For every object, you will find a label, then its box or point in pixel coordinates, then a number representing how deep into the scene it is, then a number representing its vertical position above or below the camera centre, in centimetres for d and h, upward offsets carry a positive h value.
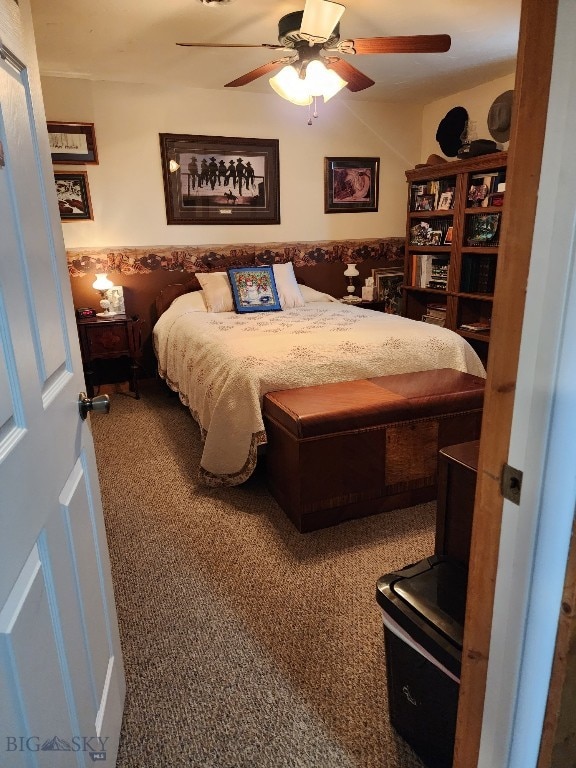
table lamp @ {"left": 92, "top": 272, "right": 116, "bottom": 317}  394 -27
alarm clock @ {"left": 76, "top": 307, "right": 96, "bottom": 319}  389 -47
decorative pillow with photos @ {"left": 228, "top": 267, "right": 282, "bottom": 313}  389 -32
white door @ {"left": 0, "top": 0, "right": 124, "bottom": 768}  68 -38
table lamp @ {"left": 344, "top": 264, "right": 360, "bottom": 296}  473 -25
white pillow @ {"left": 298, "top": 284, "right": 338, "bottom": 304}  437 -42
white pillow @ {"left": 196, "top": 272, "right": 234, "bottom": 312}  392 -34
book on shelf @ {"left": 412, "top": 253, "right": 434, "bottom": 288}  462 -22
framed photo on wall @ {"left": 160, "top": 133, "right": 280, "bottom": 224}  412 +61
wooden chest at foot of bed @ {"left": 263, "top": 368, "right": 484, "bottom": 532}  213 -88
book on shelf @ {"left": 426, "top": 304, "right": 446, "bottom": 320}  457 -61
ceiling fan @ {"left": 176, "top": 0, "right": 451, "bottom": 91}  216 +99
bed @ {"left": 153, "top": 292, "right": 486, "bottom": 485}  241 -60
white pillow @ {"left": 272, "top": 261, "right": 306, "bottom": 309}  411 -33
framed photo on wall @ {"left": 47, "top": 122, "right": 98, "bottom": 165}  373 +84
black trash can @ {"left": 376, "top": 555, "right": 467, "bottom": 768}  106 -90
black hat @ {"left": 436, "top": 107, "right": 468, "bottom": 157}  431 +101
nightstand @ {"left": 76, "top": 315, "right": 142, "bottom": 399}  376 -66
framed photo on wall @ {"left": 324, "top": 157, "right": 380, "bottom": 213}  466 +61
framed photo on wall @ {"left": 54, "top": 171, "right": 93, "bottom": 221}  384 +46
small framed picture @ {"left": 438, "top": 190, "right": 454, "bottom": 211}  421 +38
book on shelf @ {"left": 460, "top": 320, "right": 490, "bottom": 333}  416 -70
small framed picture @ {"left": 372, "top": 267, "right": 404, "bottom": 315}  501 -39
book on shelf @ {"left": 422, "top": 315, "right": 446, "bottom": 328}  455 -70
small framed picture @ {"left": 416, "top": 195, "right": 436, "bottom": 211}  443 +39
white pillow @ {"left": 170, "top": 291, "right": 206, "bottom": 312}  390 -42
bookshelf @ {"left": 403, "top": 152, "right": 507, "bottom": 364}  388 +2
